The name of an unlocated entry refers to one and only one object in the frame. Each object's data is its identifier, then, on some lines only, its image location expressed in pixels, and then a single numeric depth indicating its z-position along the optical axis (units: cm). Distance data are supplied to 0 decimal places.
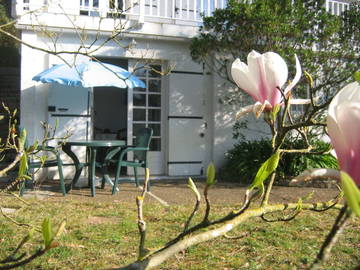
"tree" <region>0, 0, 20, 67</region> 1477
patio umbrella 612
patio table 592
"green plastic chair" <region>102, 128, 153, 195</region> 621
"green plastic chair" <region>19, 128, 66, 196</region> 563
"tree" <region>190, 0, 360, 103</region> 685
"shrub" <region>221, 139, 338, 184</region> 731
